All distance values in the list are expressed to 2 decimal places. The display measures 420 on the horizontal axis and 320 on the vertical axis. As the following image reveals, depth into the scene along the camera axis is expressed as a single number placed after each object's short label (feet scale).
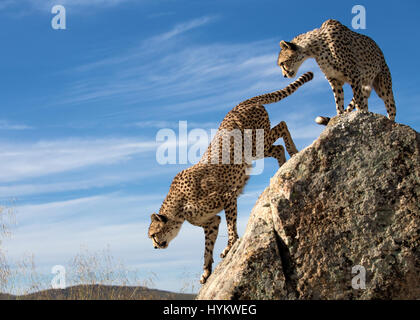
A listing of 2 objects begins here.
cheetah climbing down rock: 20.93
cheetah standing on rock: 21.22
